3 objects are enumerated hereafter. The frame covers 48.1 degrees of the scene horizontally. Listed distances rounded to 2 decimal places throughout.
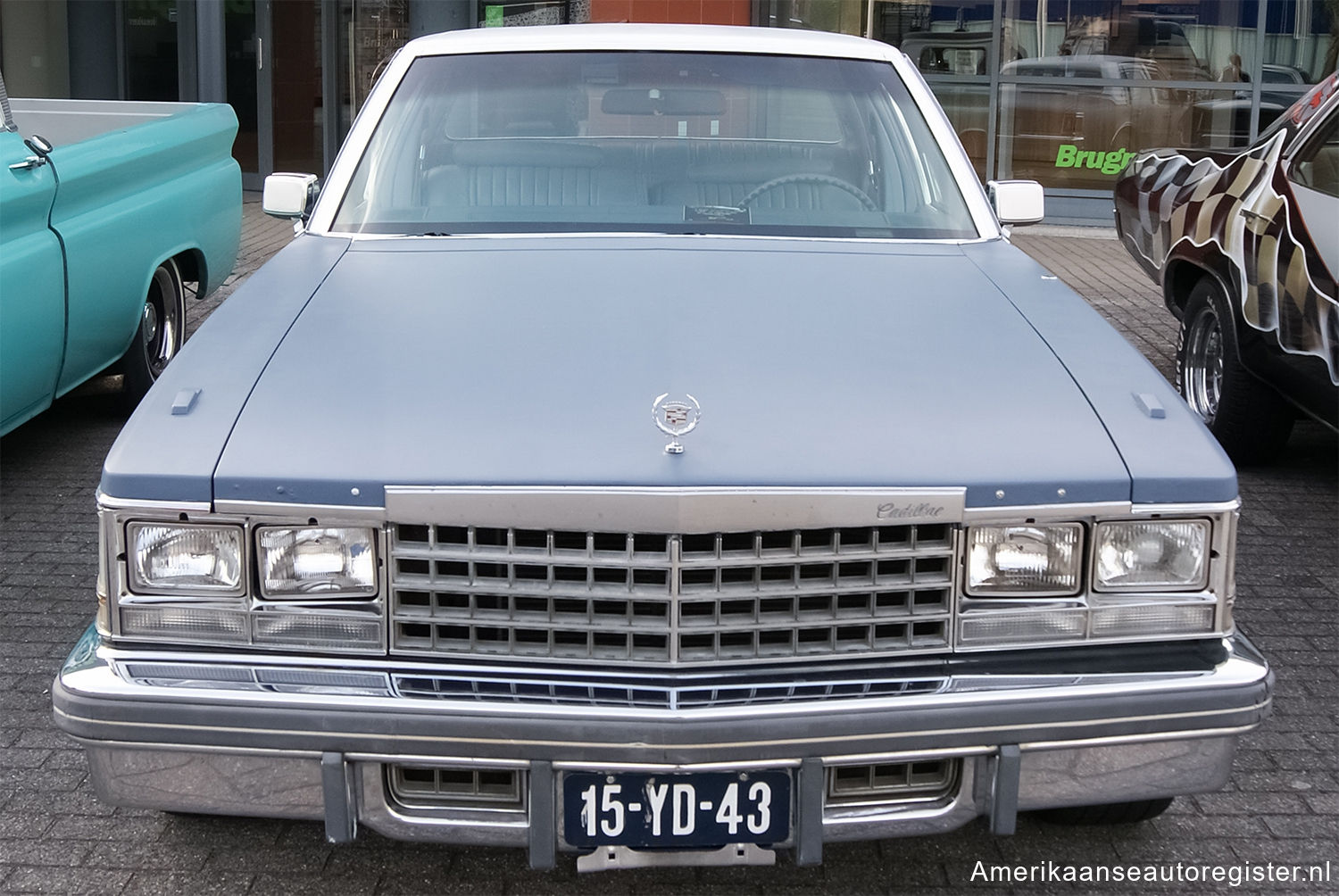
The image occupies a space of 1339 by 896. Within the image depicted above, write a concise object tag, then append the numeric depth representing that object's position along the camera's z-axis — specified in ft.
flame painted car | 16.85
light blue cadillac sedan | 7.99
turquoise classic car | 16.30
